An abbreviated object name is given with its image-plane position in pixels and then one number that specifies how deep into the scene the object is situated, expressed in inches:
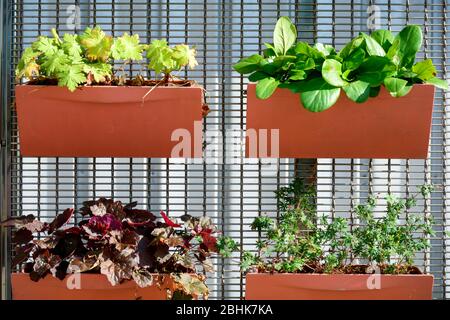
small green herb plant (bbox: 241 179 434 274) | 83.0
